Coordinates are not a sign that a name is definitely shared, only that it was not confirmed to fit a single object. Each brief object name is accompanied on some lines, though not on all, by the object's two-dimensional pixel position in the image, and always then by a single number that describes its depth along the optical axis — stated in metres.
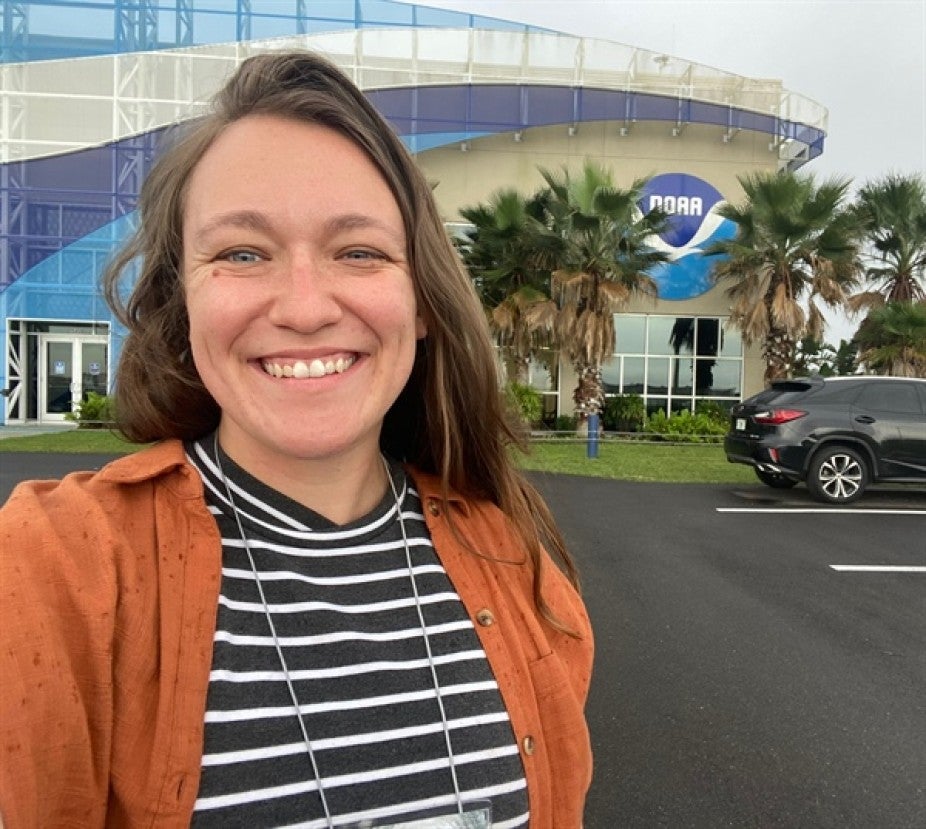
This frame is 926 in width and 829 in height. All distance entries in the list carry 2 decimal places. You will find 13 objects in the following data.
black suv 8.56
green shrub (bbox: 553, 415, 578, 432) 17.94
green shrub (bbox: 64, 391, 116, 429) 15.65
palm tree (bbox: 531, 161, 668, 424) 14.51
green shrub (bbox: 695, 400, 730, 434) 17.28
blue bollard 12.64
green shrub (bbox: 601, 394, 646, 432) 17.69
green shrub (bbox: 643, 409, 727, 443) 16.22
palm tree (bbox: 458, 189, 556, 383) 15.16
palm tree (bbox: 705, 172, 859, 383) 14.34
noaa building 17.38
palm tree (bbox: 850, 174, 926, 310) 15.38
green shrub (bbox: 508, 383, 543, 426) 15.89
